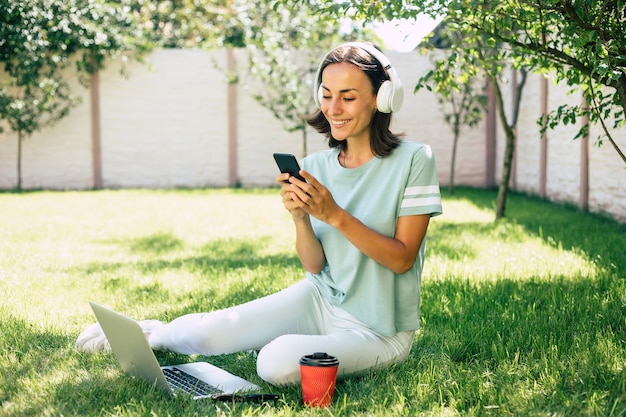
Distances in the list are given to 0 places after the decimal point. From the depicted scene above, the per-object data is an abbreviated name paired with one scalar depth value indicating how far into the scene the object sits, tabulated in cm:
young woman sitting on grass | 256
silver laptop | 248
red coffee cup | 237
